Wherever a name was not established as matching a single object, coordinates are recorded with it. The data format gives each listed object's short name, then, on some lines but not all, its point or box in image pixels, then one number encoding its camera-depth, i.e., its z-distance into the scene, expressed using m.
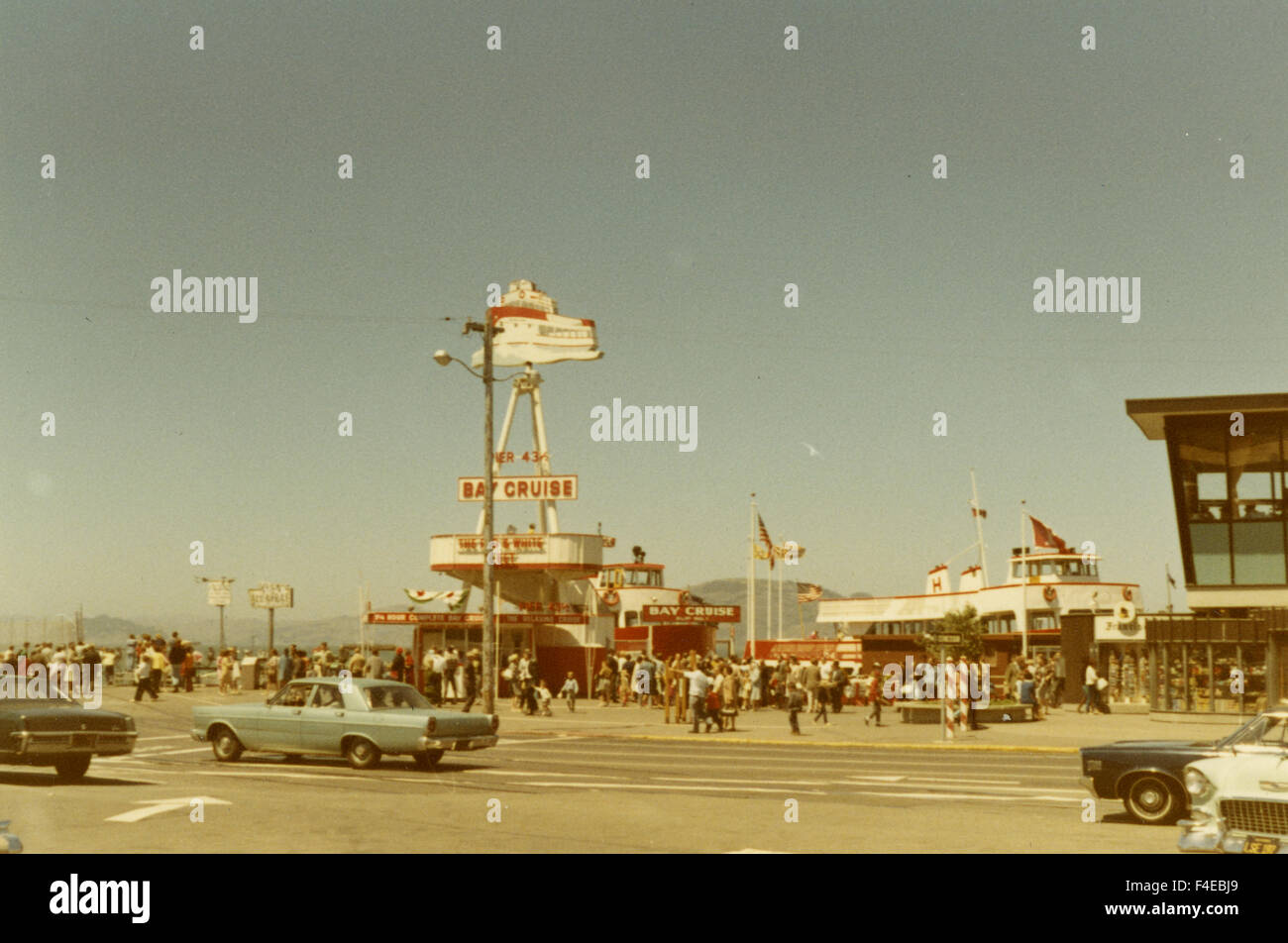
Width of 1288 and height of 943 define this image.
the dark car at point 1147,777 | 14.38
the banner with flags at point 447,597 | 52.56
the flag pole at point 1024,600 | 58.28
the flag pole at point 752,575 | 57.31
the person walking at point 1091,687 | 38.28
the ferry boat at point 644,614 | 54.12
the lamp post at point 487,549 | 30.77
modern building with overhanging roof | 32.62
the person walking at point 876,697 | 33.00
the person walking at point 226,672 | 42.19
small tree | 52.50
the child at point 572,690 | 38.28
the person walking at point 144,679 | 36.34
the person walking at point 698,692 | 30.38
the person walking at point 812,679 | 34.81
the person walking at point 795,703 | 29.66
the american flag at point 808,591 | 71.19
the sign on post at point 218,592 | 61.44
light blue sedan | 19.69
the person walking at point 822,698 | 33.84
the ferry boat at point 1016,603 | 60.09
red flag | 55.47
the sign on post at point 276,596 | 63.22
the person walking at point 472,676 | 35.31
